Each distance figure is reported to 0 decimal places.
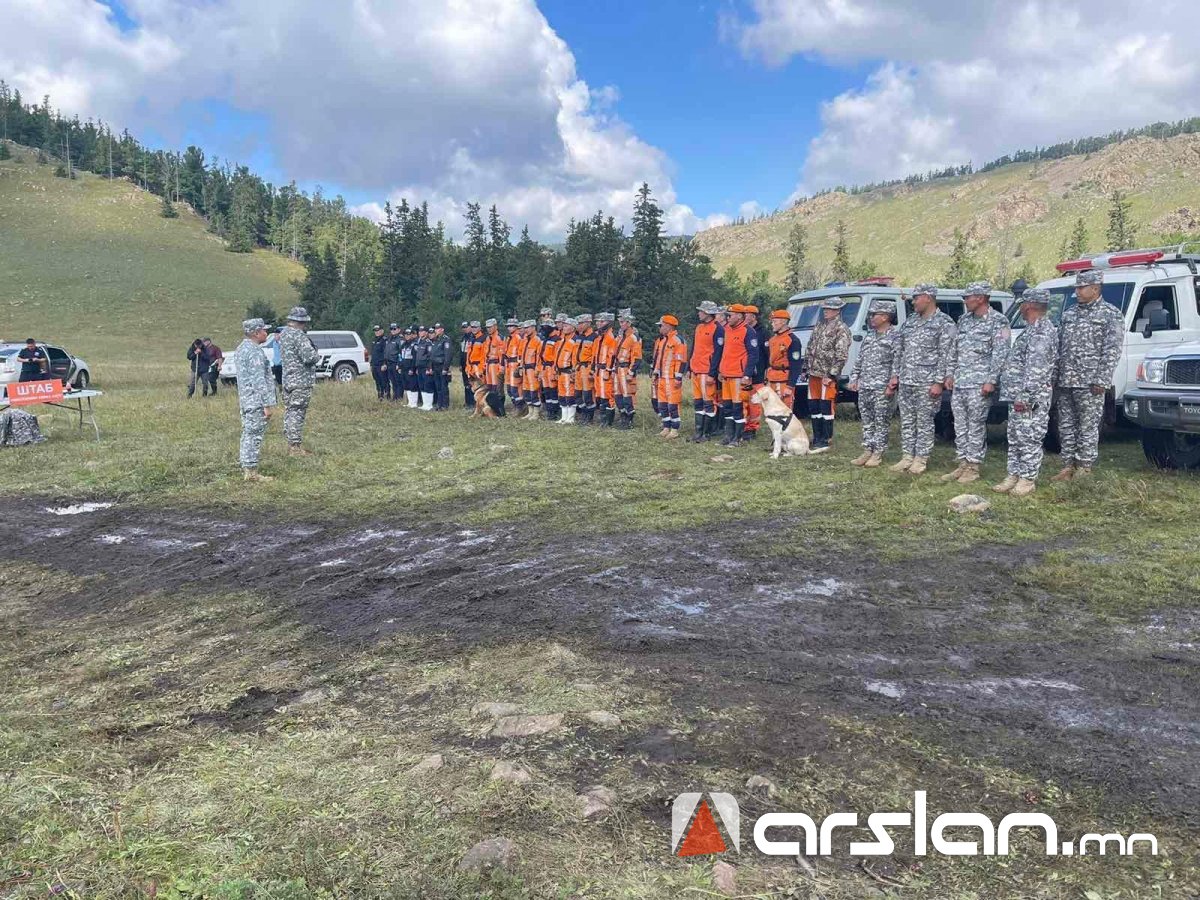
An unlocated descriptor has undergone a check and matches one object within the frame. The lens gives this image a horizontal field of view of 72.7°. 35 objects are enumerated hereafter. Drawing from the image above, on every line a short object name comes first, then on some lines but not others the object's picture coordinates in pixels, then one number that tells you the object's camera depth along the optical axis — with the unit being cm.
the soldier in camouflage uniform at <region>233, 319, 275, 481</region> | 927
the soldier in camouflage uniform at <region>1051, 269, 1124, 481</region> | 732
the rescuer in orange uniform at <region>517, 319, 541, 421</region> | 1458
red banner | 1150
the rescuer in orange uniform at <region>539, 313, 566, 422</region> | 1425
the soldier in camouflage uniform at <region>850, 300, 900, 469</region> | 873
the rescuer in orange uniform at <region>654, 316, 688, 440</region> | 1170
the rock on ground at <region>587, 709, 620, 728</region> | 324
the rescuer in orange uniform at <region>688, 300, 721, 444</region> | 1124
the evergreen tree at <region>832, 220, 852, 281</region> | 6706
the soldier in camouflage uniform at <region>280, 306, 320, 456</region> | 1024
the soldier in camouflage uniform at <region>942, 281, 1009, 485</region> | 775
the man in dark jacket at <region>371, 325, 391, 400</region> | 1852
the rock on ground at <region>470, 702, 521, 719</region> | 338
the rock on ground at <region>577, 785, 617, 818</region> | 265
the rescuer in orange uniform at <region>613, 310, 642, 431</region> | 1265
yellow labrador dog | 986
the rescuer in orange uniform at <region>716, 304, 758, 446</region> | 1063
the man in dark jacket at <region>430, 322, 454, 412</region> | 1641
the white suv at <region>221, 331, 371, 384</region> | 2391
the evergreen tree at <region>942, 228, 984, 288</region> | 6425
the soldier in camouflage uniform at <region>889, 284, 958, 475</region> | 821
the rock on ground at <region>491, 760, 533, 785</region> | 283
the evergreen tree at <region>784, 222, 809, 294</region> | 7069
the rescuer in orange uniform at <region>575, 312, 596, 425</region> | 1350
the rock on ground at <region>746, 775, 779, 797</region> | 276
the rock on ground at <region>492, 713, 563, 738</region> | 320
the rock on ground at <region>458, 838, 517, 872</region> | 238
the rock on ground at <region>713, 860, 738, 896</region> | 230
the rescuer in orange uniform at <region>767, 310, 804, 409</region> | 1012
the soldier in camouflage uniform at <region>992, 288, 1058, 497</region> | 736
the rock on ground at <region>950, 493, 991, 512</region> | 684
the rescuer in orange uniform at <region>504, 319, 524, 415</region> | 1505
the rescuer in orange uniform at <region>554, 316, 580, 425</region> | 1373
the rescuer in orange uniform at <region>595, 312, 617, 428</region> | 1305
